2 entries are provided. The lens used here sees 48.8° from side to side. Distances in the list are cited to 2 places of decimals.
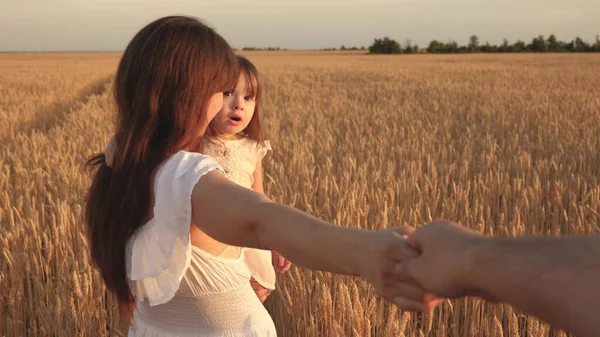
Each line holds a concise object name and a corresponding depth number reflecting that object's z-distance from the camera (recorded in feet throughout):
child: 5.32
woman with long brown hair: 2.89
